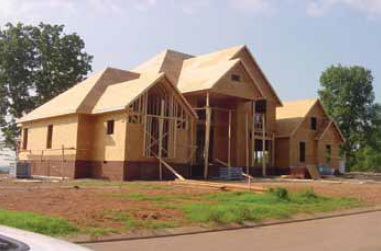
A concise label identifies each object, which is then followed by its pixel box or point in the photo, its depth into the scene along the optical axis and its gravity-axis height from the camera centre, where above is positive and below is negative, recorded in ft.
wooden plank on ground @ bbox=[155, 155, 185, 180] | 92.84 +0.09
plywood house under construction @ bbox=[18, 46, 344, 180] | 94.27 +9.20
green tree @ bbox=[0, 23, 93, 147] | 154.20 +30.54
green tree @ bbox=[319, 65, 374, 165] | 212.64 +30.36
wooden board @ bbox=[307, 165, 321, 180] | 126.00 -0.26
